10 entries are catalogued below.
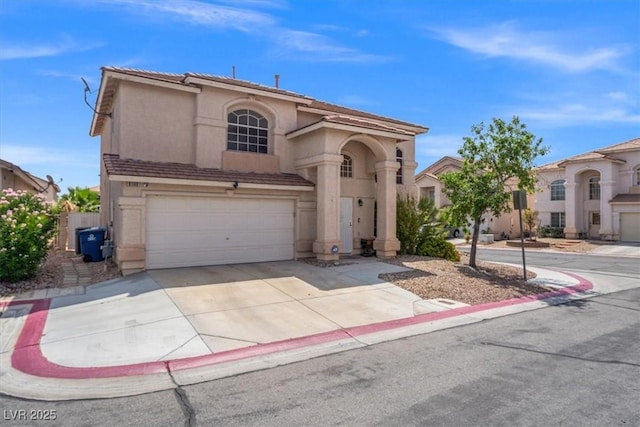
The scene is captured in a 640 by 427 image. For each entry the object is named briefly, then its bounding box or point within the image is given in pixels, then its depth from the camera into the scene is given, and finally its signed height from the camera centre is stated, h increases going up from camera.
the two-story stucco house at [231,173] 11.82 +1.59
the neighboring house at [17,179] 23.35 +2.75
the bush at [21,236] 9.61 -0.37
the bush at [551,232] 34.12 -1.05
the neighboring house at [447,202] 34.75 +1.86
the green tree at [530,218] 31.14 +0.11
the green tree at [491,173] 12.90 +1.59
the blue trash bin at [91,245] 13.43 -0.80
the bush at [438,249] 15.95 -1.16
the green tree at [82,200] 21.44 +1.21
